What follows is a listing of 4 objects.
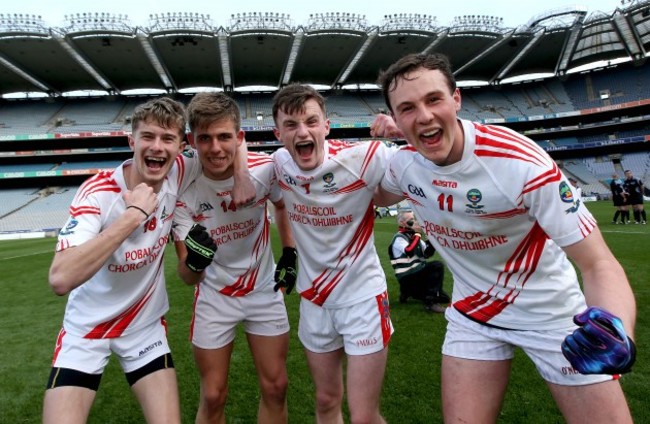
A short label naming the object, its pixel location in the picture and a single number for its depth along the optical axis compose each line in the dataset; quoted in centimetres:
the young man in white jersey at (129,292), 246
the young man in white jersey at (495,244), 192
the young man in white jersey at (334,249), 277
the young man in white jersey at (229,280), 302
